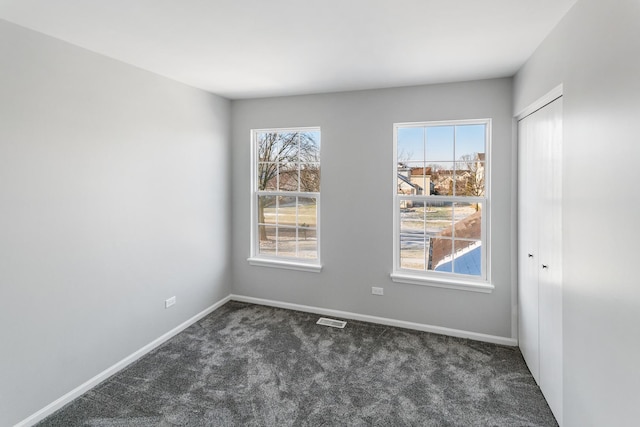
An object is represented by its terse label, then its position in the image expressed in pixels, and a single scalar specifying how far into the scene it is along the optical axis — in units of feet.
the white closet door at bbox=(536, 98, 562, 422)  6.76
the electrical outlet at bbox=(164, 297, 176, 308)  10.62
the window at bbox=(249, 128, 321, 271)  12.78
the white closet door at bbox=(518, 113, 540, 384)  8.32
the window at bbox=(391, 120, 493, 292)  10.69
